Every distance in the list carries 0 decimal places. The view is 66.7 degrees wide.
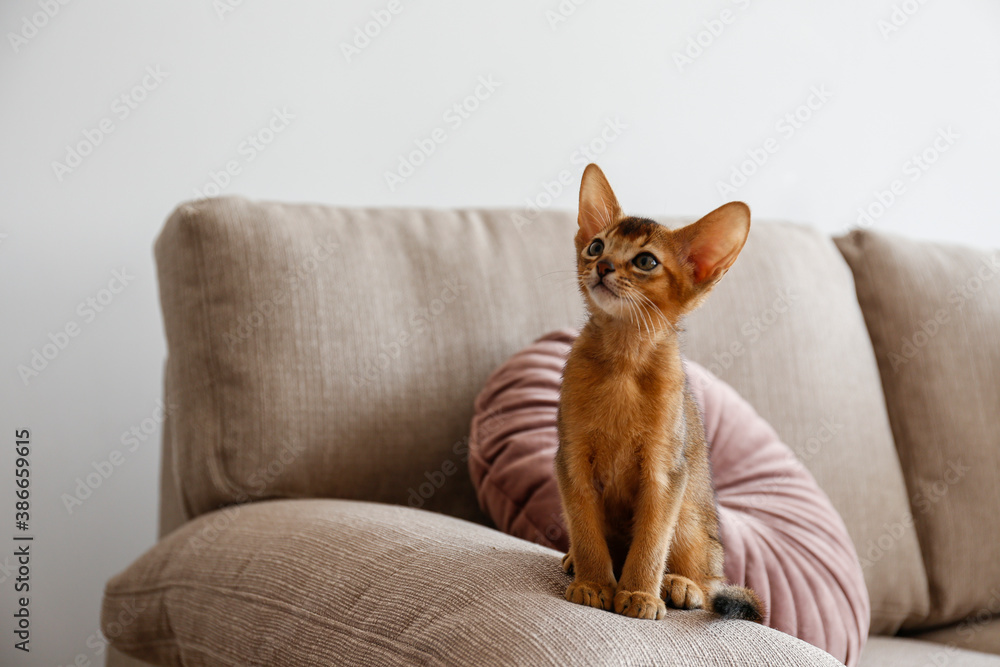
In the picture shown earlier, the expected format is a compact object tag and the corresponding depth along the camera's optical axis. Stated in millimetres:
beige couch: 773
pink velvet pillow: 1096
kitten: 714
